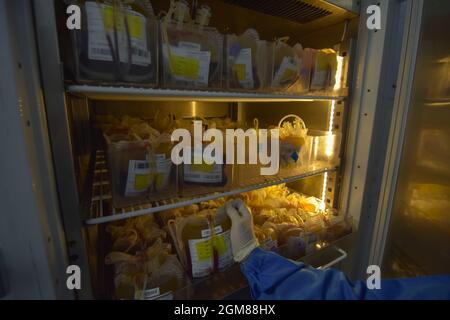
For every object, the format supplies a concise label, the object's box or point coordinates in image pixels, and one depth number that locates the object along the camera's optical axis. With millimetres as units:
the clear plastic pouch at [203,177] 709
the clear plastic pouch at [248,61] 693
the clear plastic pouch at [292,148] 899
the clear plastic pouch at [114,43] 481
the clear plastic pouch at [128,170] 603
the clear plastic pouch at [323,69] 854
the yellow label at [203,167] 702
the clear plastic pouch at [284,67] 769
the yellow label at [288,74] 788
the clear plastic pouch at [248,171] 797
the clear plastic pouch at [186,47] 586
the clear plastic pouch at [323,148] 973
